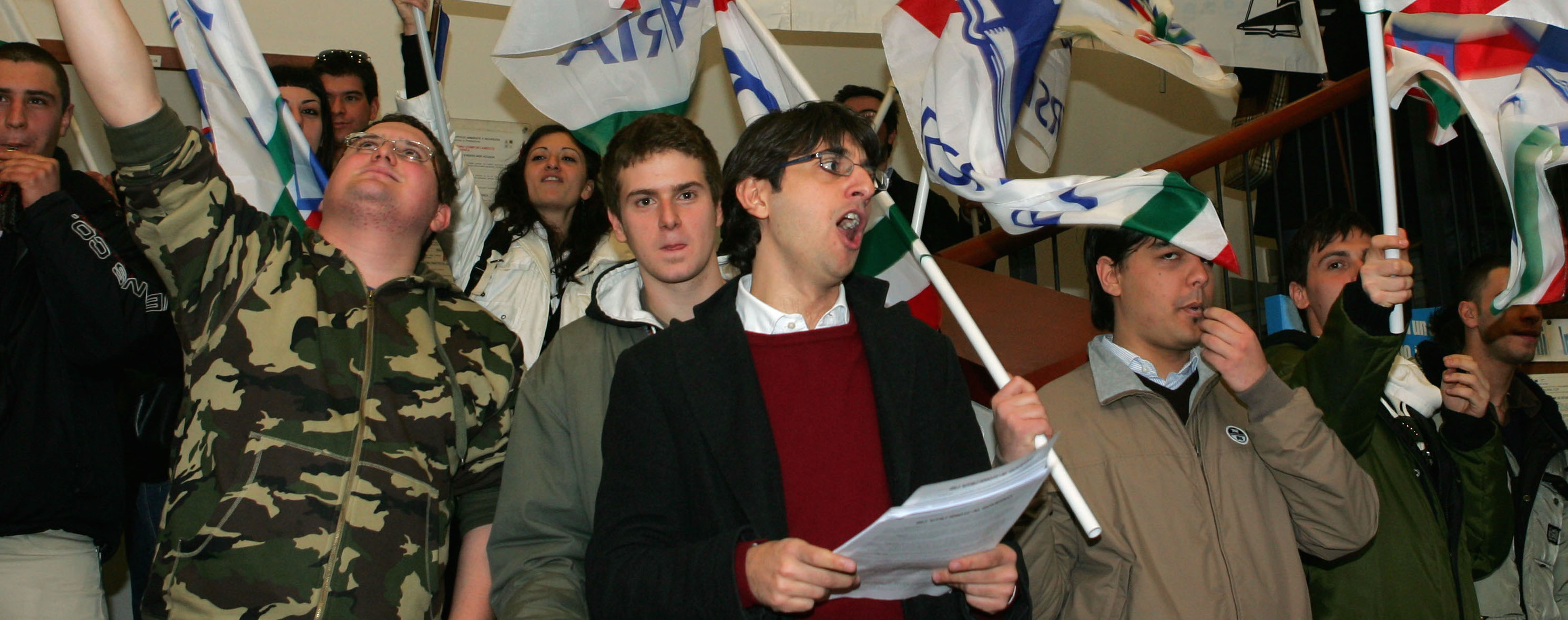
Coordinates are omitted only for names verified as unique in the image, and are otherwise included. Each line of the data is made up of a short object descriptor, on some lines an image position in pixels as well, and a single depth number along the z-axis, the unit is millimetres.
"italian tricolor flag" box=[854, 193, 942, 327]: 2934
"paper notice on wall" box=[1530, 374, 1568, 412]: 3936
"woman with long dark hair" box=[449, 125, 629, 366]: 3291
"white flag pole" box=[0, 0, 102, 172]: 3361
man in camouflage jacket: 1970
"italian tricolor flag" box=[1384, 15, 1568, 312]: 2488
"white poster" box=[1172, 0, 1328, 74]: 4801
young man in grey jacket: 1973
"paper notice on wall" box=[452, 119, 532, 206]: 5258
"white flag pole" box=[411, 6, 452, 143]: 3160
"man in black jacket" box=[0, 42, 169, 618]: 2395
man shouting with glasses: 1659
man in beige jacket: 2279
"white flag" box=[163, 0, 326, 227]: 2771
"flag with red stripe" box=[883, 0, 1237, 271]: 2504
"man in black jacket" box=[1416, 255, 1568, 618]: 3193
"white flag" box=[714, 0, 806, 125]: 3195
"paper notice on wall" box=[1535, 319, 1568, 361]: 3998
